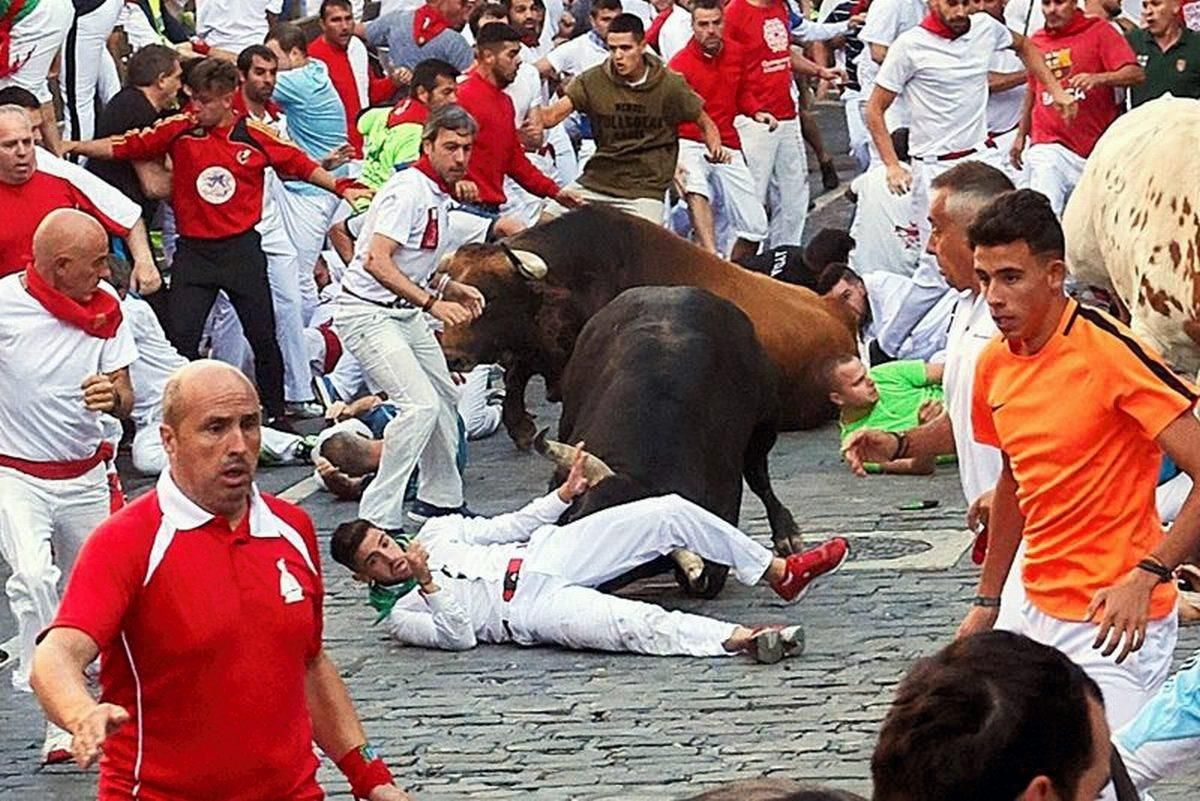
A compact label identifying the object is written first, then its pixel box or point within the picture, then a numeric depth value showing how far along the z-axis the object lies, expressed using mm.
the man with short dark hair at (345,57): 18875
